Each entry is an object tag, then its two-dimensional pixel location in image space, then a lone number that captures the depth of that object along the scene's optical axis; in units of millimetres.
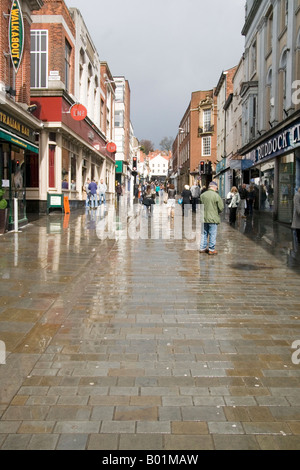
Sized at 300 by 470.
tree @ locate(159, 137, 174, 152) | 128125
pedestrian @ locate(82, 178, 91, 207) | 24858
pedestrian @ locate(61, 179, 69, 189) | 22398
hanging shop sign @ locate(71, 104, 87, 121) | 21844
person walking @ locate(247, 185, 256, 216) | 23062
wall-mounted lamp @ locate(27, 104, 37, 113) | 17870
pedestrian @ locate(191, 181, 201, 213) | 24234
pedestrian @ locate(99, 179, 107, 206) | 28531
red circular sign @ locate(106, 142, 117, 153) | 37188
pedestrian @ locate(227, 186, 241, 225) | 18016
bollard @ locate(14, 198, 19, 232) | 13275
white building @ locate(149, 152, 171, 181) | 165625
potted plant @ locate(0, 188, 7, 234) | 12408
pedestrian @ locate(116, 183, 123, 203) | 46062
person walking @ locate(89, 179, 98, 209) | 24169
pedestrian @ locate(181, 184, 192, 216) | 23297
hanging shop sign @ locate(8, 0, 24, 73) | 13844
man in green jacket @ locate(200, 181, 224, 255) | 10172
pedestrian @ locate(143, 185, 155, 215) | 21375
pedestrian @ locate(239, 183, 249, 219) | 22777
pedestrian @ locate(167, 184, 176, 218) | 21234
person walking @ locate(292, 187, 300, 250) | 11391
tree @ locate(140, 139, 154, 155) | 141300
